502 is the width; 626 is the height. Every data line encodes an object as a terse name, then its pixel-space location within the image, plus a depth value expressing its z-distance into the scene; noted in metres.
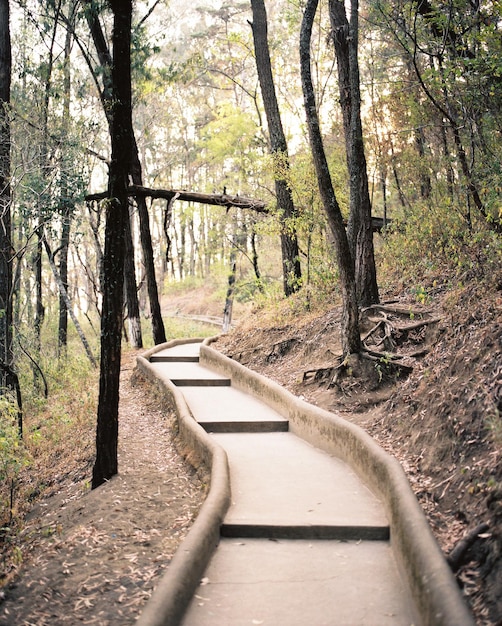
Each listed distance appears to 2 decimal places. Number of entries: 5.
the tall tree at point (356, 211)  11.56
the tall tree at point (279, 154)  15.88
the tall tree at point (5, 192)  13.58
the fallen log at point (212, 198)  17.16
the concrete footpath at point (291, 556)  4.36
